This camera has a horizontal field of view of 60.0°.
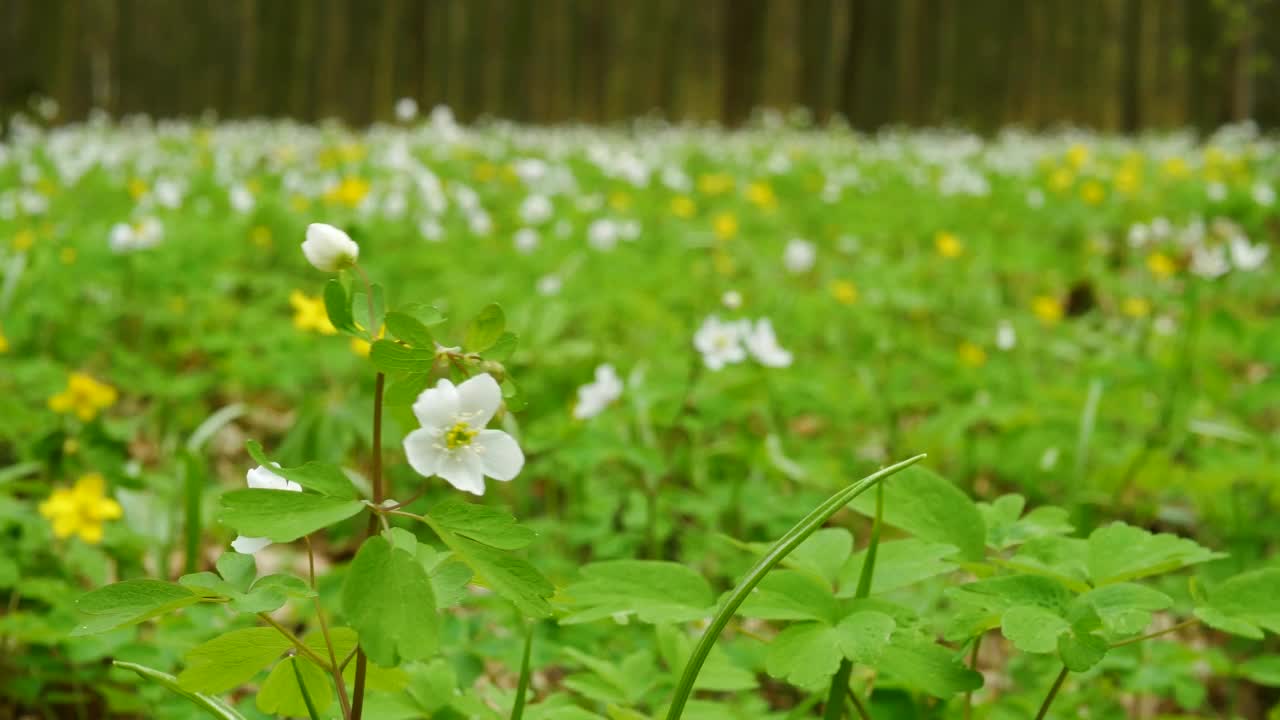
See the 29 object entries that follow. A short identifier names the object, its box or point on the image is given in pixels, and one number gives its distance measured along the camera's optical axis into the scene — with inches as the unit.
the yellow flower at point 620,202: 203.9
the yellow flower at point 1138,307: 140.9
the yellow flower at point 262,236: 148.6
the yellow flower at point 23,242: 122.3
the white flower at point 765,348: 76.5
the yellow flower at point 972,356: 120.8
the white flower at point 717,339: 78.2
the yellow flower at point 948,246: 165.5
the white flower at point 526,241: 143.6
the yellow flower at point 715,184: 241.1
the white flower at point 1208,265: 95.0
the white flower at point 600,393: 72.2
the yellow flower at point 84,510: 66.2
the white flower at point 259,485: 33.8
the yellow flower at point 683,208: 204.3
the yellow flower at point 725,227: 184.2
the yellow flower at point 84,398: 78.6
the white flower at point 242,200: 152.3
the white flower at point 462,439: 33.2
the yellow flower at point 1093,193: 228.4
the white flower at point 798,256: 128.6
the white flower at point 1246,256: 95.0
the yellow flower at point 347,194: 159.5
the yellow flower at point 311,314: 83.0
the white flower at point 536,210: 154.2
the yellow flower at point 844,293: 146.8
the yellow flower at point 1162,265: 148.2
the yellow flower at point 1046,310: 138.9
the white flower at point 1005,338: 99.6
